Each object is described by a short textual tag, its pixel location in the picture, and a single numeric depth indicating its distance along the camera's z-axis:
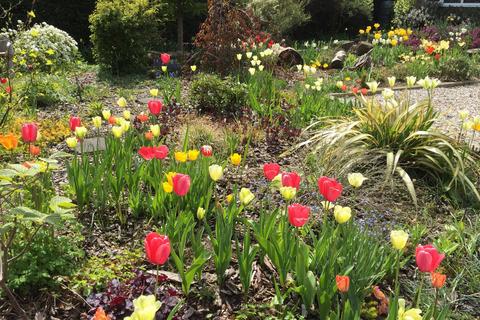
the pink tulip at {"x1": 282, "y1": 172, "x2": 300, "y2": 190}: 2.27
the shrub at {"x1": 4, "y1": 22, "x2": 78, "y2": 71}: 7.12
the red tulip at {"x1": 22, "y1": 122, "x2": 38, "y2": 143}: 2.51
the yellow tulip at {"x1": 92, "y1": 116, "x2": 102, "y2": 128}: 3.07
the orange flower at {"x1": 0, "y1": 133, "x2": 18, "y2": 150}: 2.38
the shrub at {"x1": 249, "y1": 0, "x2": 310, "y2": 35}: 11.09
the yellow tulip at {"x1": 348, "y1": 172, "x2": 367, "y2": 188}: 2.26
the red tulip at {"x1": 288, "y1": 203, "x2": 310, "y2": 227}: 2.07
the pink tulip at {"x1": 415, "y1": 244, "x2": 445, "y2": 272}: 1.69
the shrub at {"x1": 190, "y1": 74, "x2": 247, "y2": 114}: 5.46
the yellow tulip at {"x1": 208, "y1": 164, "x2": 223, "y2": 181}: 2.33
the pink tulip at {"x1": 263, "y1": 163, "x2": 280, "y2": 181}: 2.41
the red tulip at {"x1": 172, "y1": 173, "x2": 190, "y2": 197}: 2.16
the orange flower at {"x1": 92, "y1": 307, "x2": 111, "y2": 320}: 1.46
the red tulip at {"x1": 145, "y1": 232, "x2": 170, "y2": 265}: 1.72
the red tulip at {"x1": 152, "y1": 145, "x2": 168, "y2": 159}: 2.61
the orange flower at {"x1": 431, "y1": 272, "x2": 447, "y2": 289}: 1.72
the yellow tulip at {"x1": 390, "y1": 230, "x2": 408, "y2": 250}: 1.83
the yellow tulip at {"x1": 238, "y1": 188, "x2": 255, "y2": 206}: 2.27
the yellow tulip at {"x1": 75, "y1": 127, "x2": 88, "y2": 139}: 2.82
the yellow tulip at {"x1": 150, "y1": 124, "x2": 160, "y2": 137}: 2.98
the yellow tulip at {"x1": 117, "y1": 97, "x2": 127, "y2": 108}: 3.55
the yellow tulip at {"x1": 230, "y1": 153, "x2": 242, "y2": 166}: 2.58
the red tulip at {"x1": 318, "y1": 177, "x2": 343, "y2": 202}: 2.15
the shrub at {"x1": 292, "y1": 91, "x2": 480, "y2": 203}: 3.69
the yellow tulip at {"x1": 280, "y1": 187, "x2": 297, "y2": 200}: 2.16
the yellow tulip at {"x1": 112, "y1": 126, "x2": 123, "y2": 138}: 2.89
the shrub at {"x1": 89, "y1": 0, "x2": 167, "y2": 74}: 8.17
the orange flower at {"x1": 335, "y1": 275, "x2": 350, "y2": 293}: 1.76
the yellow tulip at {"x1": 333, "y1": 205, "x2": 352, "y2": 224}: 2.01
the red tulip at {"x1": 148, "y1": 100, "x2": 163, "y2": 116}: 3.38
